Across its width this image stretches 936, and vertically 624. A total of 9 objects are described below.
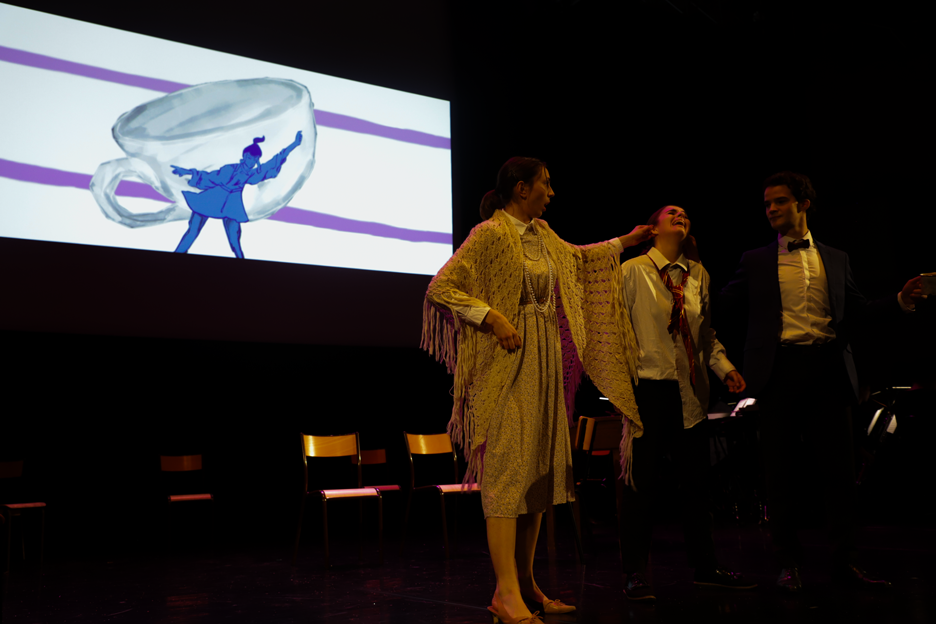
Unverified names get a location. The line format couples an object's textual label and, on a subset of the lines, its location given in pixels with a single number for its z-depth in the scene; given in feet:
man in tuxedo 8.34
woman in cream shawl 6.75
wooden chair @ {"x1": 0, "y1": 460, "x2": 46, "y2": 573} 14.58
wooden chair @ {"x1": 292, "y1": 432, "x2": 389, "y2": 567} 13.52
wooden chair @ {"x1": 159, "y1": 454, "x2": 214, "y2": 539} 16.44
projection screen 14.97
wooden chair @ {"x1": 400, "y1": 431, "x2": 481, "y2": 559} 14.96
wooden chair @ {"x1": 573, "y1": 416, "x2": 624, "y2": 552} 14.32
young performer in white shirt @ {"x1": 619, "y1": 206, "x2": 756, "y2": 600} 8.20
